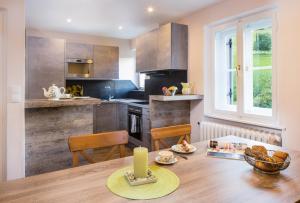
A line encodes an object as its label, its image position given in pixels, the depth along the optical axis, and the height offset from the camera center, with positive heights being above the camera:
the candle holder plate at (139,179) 1.05 -0.41
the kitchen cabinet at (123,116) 4.35 -0.36
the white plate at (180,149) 1.54 -0.38
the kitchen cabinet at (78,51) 4.36 +1.00
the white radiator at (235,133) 2.30 -0.43
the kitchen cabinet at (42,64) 4.01 +0.68
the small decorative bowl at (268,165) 1.14 -0.37
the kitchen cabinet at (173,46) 3.33 +0.83
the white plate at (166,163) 1.31 -0.40
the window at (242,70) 2.52 +0.38
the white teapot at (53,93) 2.53 +0.07
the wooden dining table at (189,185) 0.93 -0.42
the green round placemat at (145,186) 0.96 -0.42
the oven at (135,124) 3.74 -0.47
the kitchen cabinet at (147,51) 3.72 +0.87
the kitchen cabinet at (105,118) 4.46 -0.41
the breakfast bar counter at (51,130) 2.35 -0.36
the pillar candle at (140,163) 1.10 -0.33
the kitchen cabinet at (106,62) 4.65 +0.82
